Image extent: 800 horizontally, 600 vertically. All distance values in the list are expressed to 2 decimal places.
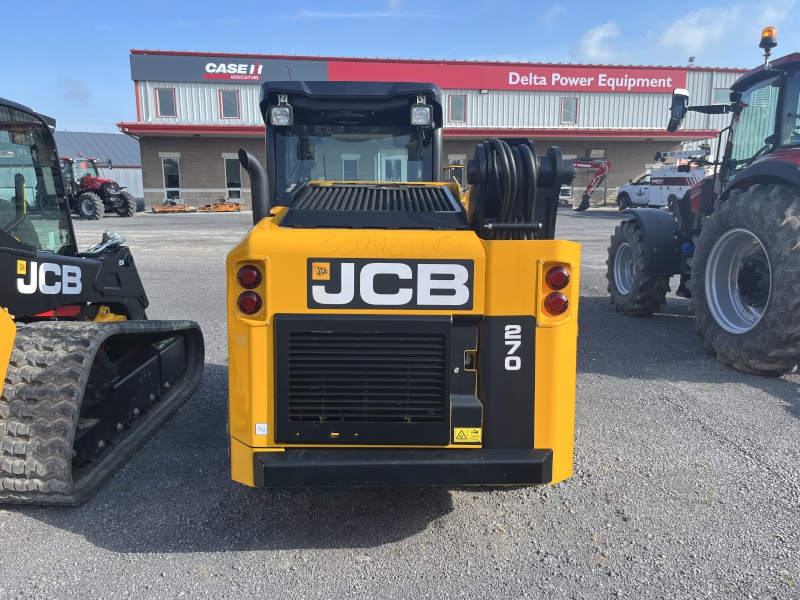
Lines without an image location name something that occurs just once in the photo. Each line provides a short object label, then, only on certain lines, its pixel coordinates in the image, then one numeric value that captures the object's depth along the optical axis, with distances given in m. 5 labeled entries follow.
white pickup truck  23.70
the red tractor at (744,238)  5.12
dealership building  30.14
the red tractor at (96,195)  23.23
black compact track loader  3.08
